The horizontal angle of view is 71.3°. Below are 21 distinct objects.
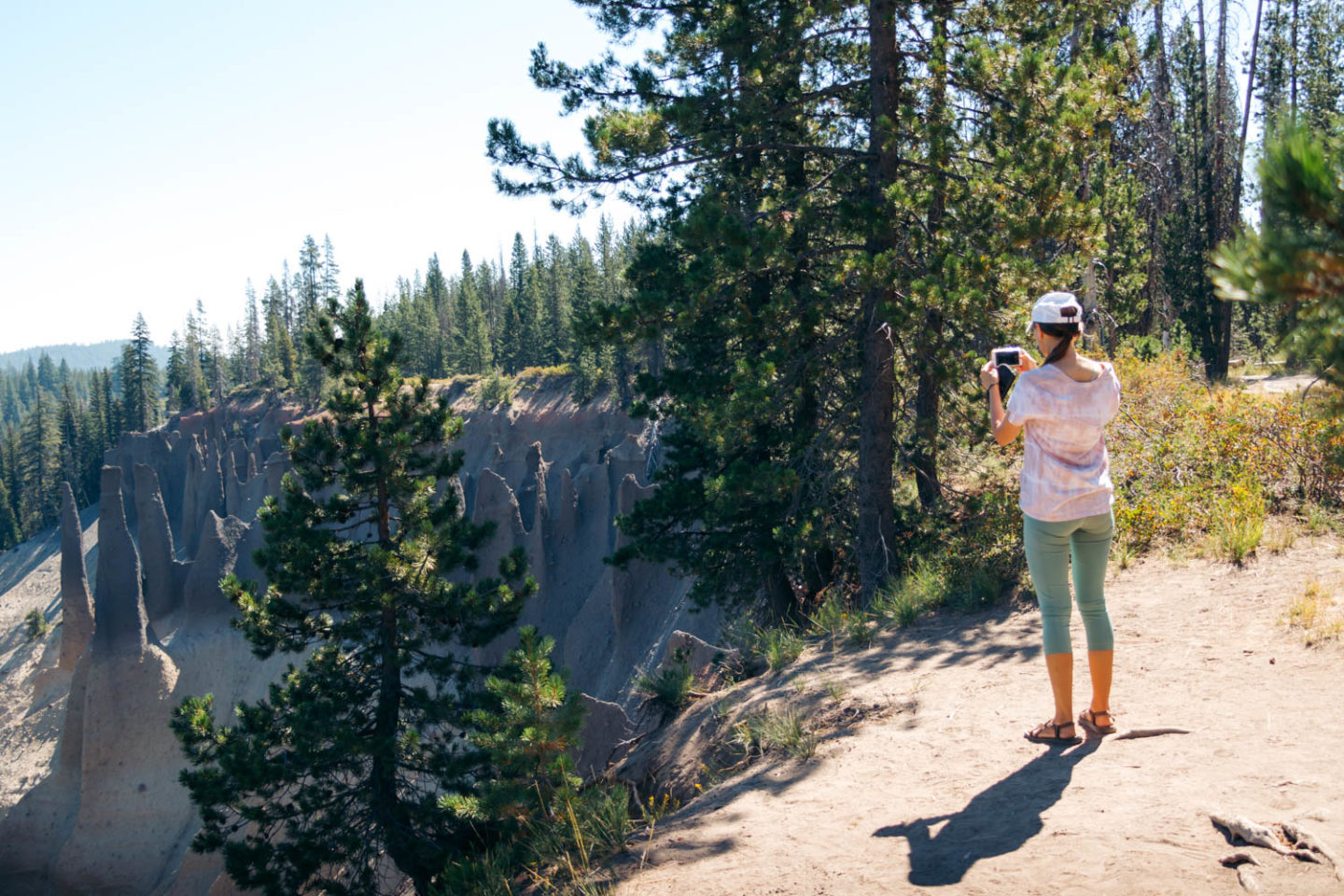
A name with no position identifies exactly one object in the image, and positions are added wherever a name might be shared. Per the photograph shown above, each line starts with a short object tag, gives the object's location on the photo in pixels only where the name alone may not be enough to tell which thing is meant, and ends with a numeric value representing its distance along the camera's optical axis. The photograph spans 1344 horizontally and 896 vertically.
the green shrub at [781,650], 7.12
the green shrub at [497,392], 54.66
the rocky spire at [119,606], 20.67
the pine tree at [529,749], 5.67
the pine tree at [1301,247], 2.41
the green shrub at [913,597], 7.30
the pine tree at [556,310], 66.00
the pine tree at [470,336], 68.50
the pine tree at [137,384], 79.06
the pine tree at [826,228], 8.09
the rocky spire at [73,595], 25.41
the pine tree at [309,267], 93.88
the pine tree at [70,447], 78.06
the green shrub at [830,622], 7.58
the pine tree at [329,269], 94.75
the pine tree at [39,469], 74.62
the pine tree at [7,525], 73.25
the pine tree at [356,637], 10.14
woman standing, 4.24
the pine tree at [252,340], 114.25
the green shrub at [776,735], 5.24
